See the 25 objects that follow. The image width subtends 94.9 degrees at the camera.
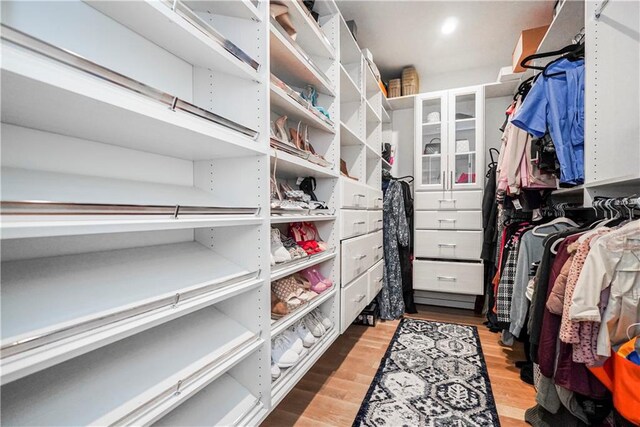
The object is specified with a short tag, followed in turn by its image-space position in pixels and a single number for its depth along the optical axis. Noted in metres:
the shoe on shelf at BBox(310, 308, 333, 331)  1.66
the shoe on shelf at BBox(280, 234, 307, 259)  1.37
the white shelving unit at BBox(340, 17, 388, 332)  1.85
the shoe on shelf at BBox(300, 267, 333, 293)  1.60
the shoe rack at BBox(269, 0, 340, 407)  1.23
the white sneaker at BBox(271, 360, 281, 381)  1.18
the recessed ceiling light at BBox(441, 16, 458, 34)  2.32
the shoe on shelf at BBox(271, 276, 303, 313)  1.32
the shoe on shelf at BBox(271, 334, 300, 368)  1.25
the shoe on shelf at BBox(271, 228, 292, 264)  1.23
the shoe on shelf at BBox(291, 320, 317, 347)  1.44
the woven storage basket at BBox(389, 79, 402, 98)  3.16
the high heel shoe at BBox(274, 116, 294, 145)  1.45
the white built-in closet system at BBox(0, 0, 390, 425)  0.56
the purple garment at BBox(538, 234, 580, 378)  1.15
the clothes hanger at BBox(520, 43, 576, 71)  1.51
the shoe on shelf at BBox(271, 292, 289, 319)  1.24
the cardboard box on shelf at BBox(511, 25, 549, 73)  2.18
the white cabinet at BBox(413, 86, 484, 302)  2.80
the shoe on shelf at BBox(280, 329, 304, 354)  1.34
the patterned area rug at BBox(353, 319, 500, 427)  1.46
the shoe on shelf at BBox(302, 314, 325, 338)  1.55
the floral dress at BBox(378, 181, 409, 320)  2.82
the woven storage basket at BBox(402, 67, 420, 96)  3.09
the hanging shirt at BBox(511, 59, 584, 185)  1.37
